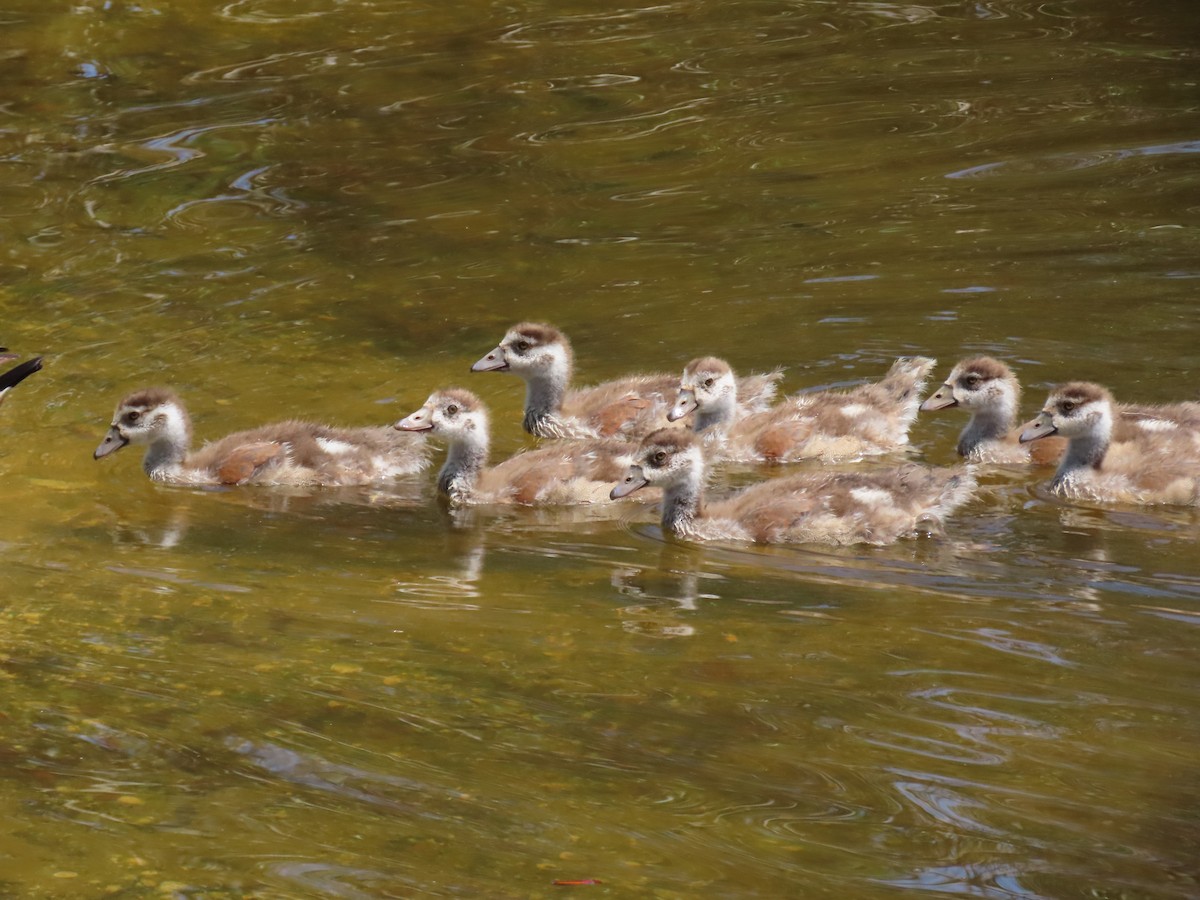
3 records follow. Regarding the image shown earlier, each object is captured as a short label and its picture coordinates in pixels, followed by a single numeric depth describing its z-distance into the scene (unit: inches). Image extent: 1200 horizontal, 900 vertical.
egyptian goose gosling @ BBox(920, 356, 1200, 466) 682.2
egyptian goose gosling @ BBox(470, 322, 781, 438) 730.8
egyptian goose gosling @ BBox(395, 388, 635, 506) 657.0
